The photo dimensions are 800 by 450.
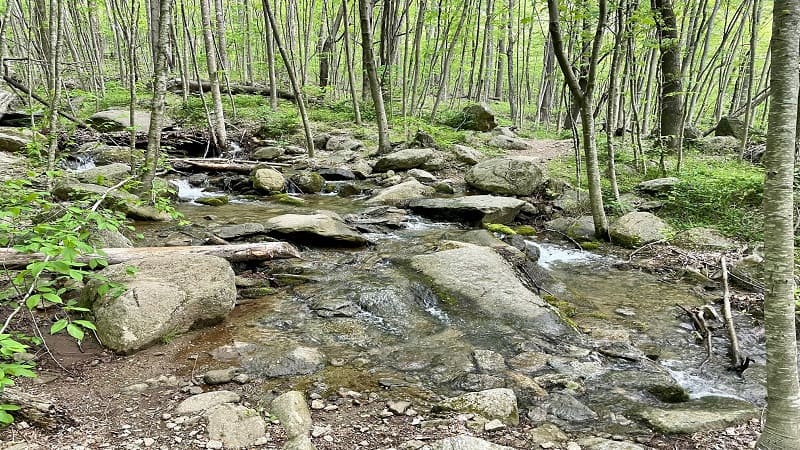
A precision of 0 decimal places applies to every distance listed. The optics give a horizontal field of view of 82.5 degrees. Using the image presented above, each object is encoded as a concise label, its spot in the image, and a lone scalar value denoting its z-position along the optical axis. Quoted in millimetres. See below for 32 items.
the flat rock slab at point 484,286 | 5328
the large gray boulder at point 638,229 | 8500
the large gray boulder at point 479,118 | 20141
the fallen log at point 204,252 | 4574
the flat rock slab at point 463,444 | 2830
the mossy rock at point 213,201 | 10125
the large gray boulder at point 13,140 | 10969
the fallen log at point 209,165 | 12492
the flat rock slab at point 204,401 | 3328
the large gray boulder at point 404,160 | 13547
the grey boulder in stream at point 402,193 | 10766
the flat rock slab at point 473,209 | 9461
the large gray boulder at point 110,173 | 9322
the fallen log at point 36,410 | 2873
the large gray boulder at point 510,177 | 11117
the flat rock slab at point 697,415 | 3338
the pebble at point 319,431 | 3215
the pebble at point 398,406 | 3557
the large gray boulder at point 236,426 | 3041
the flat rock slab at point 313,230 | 7484
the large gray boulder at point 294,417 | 3016
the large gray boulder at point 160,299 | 4047
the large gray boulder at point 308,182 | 11836
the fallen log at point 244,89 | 22702
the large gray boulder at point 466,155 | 14477
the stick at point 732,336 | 4543
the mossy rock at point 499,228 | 8990
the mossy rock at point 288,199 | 10539
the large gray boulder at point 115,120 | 14180
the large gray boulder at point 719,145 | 14780
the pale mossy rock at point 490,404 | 3450
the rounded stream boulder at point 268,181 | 11190
